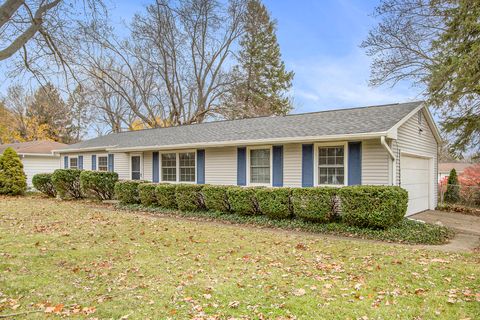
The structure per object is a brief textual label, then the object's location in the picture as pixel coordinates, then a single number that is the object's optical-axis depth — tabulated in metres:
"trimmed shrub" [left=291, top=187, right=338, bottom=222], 9.20
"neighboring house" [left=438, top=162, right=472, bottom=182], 39.42
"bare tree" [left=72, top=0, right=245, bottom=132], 26.45
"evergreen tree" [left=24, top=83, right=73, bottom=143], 34.08
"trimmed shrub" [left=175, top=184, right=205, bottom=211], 11.98
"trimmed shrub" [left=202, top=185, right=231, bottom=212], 11.25
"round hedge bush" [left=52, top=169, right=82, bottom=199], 15.98
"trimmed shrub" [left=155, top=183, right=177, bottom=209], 12.56
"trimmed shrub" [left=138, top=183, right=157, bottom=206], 13.15
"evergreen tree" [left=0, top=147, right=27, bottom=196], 17.39
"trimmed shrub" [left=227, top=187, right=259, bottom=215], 10.56
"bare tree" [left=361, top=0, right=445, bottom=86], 15.18
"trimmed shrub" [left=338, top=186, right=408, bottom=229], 8.27
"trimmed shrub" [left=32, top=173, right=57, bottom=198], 17.33
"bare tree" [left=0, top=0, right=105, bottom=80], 6.86
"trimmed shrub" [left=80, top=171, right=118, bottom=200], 15.11
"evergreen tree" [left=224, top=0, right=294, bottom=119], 28.39
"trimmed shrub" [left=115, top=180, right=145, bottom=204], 13.81
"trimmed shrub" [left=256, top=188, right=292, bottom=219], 9.88
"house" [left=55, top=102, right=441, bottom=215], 9.63
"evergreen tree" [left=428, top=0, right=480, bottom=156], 10.91
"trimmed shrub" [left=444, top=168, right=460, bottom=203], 16.16
